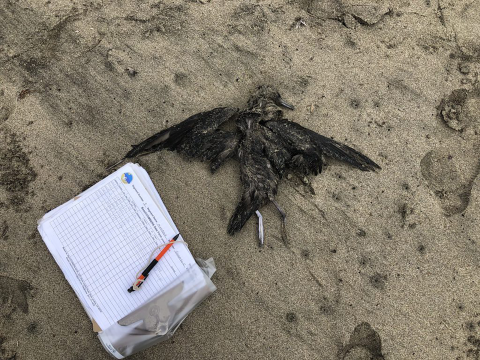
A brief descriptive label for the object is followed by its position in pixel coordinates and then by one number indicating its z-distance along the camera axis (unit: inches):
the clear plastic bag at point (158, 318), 26.3
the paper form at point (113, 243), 26.9
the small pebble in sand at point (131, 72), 31.8
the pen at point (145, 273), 26.6
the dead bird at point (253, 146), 29.2
